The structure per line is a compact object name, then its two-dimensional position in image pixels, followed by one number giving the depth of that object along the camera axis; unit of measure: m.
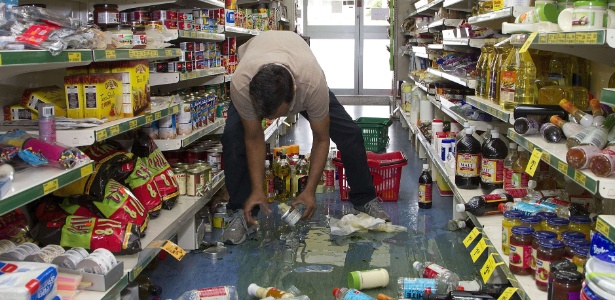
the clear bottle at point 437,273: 3.47
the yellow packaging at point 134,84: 3.56
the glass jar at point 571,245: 2.48
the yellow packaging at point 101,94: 3.38
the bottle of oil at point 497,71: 4.26
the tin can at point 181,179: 4.41
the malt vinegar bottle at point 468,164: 4.54
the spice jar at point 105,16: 3.71
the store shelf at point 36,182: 2.21
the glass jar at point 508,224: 3.04
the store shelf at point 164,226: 3.06
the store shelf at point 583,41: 2.21
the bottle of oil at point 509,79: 3.78
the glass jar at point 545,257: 2.53
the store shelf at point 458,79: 5.07
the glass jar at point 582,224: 2.74
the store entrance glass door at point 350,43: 15.16
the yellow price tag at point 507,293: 2.73
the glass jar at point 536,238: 2.67
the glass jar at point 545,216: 2.90
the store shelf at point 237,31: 6.31
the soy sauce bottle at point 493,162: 4.30
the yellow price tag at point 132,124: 3.41
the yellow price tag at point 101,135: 3.00
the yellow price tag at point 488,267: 3.07
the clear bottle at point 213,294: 3.30
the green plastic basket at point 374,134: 8.09
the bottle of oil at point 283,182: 5.73
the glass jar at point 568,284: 2.18
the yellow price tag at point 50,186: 2.43
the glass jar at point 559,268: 2.29
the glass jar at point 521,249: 2.79
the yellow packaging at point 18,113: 3.38
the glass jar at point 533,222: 2.94
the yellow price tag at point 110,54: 3.12
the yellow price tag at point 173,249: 3.31
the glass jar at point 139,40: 3.65
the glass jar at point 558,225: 2.80
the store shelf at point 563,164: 2.17
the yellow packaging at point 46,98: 3.36
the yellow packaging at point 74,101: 3.38
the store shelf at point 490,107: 3.61
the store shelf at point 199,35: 4.61
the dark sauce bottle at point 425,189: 5.41
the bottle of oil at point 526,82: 3.79
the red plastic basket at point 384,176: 5.57
